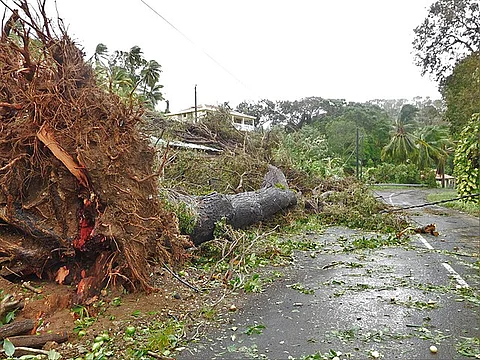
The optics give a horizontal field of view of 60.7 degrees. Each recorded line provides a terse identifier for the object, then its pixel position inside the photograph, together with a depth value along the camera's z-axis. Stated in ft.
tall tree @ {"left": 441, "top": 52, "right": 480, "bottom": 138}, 54.08
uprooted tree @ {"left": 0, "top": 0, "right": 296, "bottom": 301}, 13.16
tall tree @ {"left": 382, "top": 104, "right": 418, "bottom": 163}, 116.06
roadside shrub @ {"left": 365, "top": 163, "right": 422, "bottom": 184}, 110.93
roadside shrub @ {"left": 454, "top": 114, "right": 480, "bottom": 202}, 37.35
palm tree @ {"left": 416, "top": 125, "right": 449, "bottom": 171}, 112.98
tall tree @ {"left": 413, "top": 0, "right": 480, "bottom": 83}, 66.03
